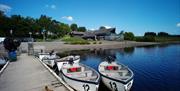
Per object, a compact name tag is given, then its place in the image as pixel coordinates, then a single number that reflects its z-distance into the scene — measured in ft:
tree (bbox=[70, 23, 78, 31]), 316.78
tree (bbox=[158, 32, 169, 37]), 317.53
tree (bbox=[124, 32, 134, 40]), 213.21
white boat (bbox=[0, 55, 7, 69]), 48.33
